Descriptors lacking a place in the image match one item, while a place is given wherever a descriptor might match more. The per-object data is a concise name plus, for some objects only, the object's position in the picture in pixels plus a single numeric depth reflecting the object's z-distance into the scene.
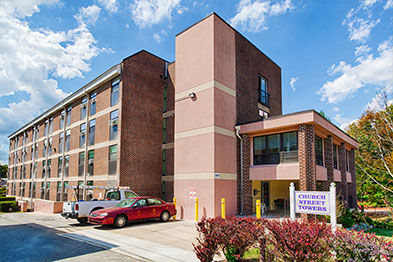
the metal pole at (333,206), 8.35
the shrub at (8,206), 31.90
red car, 13.50
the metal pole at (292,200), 9.15
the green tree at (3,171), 88.38
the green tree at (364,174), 25.61
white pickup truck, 14.88
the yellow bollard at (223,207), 15.18
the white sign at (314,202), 8.42
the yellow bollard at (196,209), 15.73
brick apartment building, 16.38
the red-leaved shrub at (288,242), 5.71
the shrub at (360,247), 5.48
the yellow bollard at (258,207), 13.20
